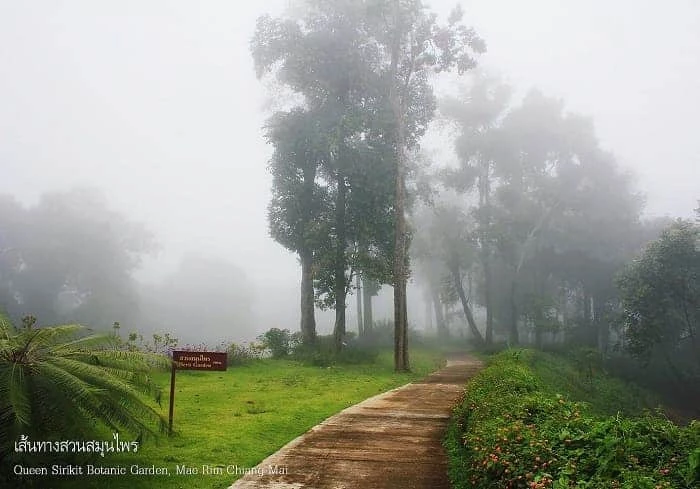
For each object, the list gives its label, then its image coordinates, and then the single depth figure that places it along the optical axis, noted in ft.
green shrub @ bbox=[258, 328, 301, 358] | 75.41
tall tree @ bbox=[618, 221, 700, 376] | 83.10
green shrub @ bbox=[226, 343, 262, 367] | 61.88
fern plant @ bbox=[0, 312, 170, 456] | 17.63
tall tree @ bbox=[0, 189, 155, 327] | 141.49
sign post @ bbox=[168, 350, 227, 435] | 28.61
